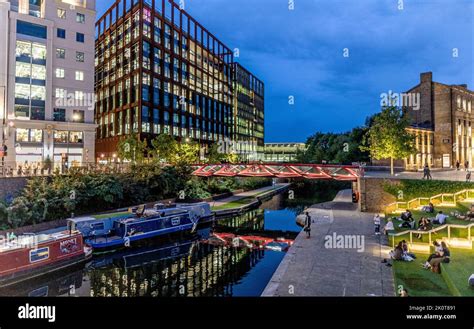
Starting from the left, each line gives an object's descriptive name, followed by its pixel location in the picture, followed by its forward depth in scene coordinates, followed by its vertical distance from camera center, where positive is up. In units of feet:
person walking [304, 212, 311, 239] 69.56 -13.08
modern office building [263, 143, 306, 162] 509.76 +30.83
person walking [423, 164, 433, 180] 93.85 -0.86
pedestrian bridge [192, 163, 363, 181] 104.12 -0.64
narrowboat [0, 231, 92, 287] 54.85 -16.74
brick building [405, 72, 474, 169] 169.07 +23.78
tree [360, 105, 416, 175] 111.14 +12.03
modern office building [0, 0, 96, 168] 134.92 +42.56
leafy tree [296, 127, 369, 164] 202.18 +14.40
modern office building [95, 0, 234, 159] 222.48 +73.47
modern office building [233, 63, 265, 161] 370.32 +71.75
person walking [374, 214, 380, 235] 69.05 -12.57
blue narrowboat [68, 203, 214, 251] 75.92 -15.31
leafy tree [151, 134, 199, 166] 185.68 +11.66
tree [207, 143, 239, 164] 203.17 +9.69
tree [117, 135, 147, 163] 181.47 +12.38
